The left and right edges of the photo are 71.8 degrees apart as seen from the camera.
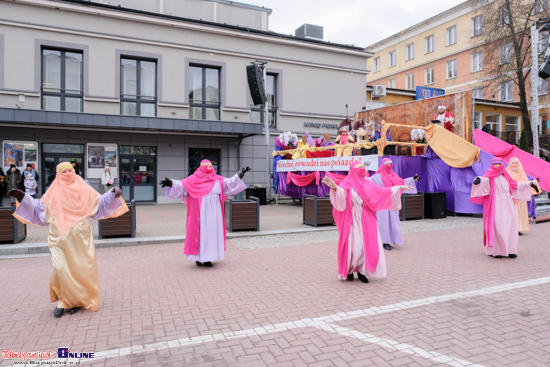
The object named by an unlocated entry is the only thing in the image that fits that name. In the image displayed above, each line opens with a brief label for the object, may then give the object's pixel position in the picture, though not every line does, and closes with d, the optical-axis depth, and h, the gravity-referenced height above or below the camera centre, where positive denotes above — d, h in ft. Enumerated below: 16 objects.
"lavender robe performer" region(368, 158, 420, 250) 26.02 -2.50
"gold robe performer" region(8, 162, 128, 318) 14.67 -2.03
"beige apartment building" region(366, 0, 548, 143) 99.76 +38.72
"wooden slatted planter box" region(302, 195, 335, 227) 36.88 -2.80
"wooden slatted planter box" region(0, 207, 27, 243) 27.63 -3.24
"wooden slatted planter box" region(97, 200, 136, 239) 30.07 -3.45
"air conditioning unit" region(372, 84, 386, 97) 83.05 +20.23
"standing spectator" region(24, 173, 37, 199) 48.96 -0.18
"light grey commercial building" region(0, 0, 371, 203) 51.75 +14.75
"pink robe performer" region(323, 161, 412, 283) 18.57 -2.00
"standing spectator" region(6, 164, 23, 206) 47.60 +0.70
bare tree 74.84 +30.24
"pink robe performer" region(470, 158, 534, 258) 23.62 -1.35
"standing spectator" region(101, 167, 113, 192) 54.70 +0.68
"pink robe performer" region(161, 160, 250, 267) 22.18 -1.94
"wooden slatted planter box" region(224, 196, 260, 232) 33.65 -2.86
